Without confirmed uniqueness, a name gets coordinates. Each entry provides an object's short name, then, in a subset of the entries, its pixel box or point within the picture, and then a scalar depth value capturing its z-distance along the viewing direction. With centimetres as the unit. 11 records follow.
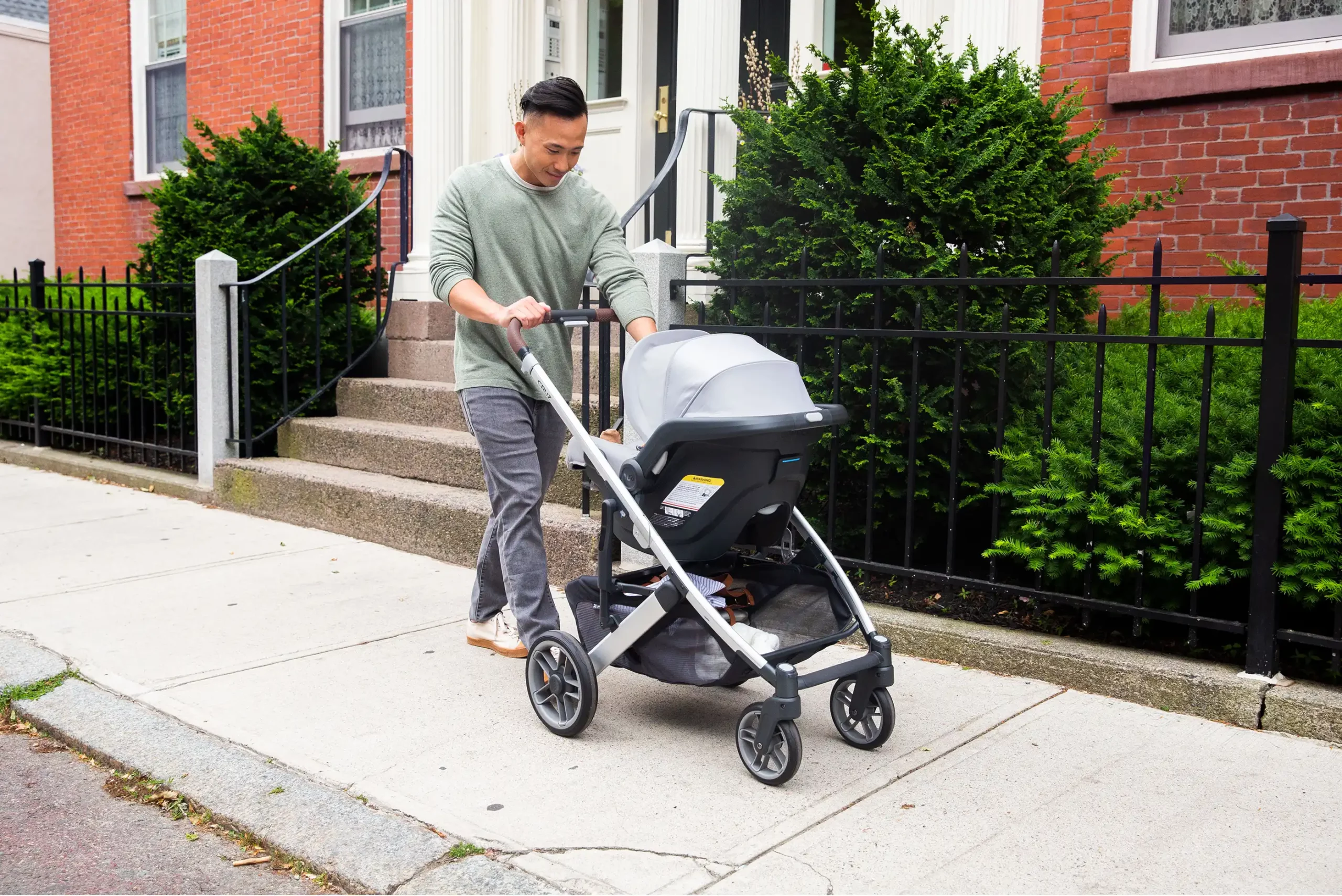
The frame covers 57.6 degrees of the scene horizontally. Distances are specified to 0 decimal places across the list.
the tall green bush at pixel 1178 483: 357
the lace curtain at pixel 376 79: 1020
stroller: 313
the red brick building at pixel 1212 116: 591
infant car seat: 311
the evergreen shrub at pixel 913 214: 444
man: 378
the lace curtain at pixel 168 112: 1265
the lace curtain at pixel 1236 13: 611
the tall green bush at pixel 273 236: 734
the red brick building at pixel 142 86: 1090
